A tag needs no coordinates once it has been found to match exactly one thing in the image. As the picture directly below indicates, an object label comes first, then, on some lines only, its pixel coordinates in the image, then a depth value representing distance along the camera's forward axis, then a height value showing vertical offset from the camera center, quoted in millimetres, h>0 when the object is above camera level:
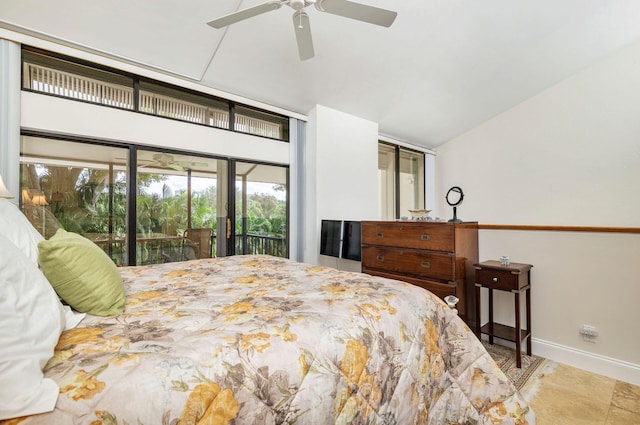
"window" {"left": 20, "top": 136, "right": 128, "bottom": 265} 2309 +210
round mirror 4414 +274
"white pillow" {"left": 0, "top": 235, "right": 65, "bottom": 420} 595 -265
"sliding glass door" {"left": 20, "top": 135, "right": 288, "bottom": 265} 2379 +147
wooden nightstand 2439 -575
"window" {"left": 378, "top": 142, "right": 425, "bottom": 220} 4727 +567
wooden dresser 2629 -362
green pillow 1052 -213
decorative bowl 3100 +28
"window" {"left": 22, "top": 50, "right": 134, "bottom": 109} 2299 +1072
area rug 2139 -1176
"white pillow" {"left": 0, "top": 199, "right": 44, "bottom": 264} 1146 -57
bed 671 -363
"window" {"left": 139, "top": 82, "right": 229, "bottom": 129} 2795 +1067
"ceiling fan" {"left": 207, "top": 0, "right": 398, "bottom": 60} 1746 +1178
